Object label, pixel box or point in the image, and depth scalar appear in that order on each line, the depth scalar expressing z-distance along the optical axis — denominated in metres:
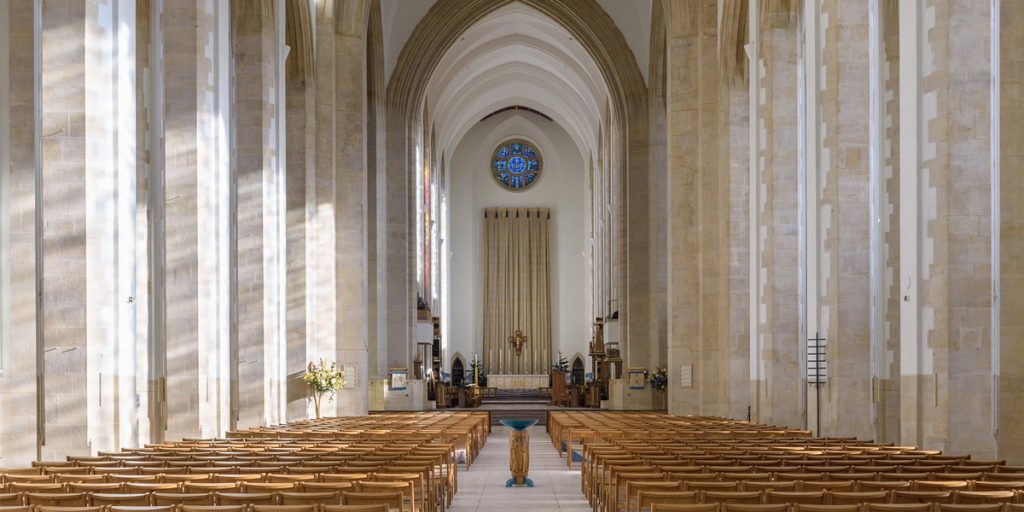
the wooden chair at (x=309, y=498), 6.73
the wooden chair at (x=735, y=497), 6.66
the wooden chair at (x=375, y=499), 6.88
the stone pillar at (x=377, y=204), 32.41
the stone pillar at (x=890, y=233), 16.38
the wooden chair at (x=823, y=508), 6.05
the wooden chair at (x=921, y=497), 6.84
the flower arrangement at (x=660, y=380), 30.70
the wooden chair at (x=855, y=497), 6.69
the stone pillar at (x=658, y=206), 32.59
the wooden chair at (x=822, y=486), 7.24
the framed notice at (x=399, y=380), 31.89
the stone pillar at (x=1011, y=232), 12.37
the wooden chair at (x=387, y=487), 7.37
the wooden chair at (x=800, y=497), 6.67
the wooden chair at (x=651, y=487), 7.29
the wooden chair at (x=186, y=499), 6.69
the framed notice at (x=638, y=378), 31.89
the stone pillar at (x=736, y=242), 23.70
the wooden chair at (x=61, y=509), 6.03
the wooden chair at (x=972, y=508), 6.18
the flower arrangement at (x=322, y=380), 23.89
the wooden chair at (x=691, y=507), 6.21
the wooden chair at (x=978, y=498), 6.78
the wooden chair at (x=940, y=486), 7.32
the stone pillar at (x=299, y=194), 23.88
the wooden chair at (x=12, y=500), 6.55
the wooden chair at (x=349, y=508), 6.19
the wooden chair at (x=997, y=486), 7.46
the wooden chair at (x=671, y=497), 6.83
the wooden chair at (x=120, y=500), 6.66
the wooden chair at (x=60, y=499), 6.63
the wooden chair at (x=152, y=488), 7.19
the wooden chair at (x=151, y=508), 6.08
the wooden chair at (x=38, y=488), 7.14
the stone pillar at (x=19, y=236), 11.83
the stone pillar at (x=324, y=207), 25.55
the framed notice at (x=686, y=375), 25.66
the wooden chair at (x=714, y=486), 7.24
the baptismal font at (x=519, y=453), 14.12
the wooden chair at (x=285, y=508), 6.10
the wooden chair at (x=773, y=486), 7.23
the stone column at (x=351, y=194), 26.78
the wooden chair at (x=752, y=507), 6.15
